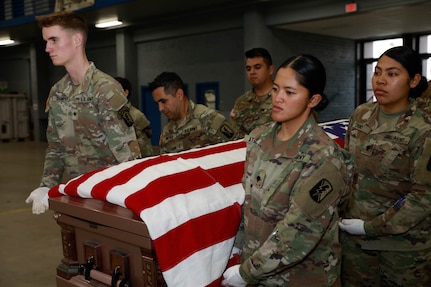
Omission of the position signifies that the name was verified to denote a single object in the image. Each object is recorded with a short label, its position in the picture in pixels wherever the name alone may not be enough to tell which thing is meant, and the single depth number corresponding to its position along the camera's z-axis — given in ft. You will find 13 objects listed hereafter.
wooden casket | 4.09
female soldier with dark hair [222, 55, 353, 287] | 3.93
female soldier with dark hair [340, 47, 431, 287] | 5.56
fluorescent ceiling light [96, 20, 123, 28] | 29.48
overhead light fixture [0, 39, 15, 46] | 39.22
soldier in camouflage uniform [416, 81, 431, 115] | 6.84
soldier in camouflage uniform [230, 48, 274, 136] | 10.40
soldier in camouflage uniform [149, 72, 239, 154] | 9.06
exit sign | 20.16
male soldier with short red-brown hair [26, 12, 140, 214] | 6.38
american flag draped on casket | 4.07
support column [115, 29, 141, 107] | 31.94
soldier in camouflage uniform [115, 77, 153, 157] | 11.47
